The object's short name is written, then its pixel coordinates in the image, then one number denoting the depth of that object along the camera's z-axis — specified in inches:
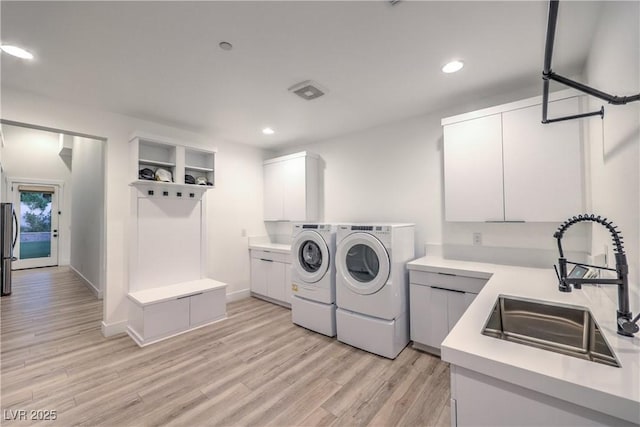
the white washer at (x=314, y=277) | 113.9
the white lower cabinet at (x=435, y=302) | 88.1
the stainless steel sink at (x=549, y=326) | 39.9
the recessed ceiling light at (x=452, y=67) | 80.4
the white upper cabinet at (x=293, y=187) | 151.9
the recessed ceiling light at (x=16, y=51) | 70.6
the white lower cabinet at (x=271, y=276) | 145.7
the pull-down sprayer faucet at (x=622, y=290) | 35.4
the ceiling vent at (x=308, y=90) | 92.3
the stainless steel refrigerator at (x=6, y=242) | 175.4
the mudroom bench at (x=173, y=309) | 106.3
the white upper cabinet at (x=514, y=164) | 79.9
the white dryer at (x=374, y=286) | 96.3
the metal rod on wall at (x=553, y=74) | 36.7
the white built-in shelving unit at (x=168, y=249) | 111.4
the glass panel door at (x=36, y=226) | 254.4
